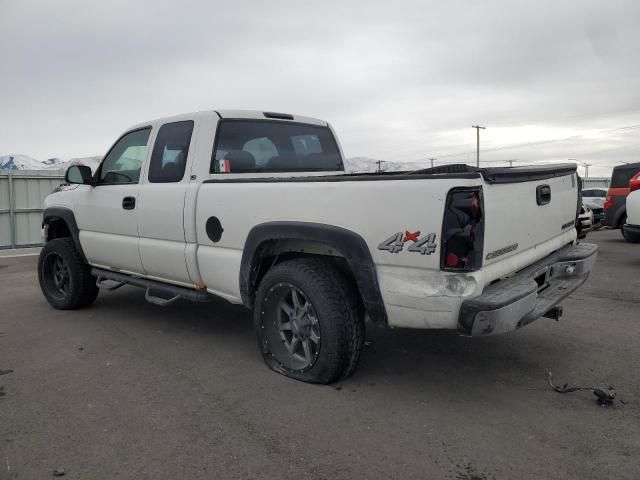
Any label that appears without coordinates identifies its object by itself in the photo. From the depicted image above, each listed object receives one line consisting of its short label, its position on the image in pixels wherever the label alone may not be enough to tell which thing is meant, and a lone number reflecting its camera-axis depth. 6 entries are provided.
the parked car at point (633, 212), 8.15
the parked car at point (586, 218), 9.68
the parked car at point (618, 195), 12.06
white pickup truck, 2.89
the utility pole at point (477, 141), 53.04
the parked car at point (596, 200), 16.05
